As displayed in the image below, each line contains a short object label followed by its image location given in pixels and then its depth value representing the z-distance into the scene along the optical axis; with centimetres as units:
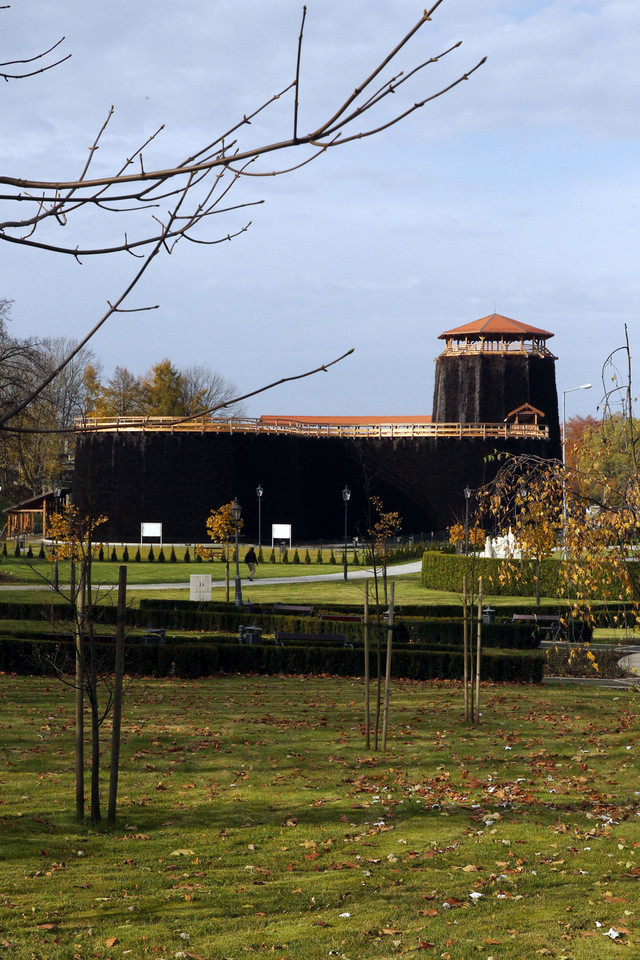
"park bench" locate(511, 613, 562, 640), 2457
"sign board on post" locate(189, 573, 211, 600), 2858
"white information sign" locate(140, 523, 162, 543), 5528
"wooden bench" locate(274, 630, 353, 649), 2081
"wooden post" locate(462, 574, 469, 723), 1364
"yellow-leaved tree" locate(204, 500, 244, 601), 3493
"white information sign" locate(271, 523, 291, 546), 5606
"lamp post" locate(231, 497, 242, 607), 3300
